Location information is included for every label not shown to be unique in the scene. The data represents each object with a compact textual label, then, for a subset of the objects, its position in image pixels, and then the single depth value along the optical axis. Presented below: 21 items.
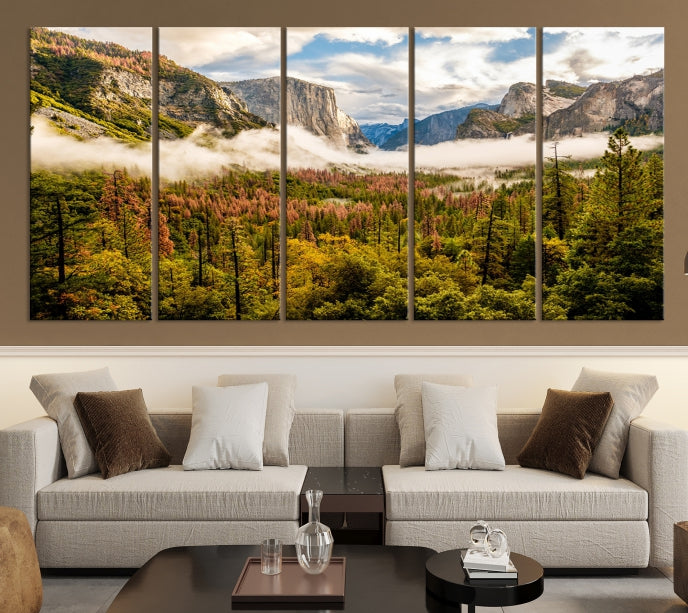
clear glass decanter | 2.70
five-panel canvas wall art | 5.02
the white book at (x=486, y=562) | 2.66
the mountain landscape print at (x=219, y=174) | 5.02
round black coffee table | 2.56
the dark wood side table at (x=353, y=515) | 3.72
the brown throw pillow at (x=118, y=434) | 3.91
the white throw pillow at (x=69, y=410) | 3.92
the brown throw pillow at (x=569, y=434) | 3.92
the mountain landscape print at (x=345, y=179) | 5.02
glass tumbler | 2.74
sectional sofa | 3.67
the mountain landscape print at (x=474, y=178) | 5.03
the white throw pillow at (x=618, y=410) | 3.95
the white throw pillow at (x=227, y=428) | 4.05
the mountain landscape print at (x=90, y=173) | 5.00
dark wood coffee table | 2.55
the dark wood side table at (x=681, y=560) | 3.27
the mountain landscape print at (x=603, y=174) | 5.00
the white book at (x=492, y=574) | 2.64
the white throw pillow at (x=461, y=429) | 4.07
